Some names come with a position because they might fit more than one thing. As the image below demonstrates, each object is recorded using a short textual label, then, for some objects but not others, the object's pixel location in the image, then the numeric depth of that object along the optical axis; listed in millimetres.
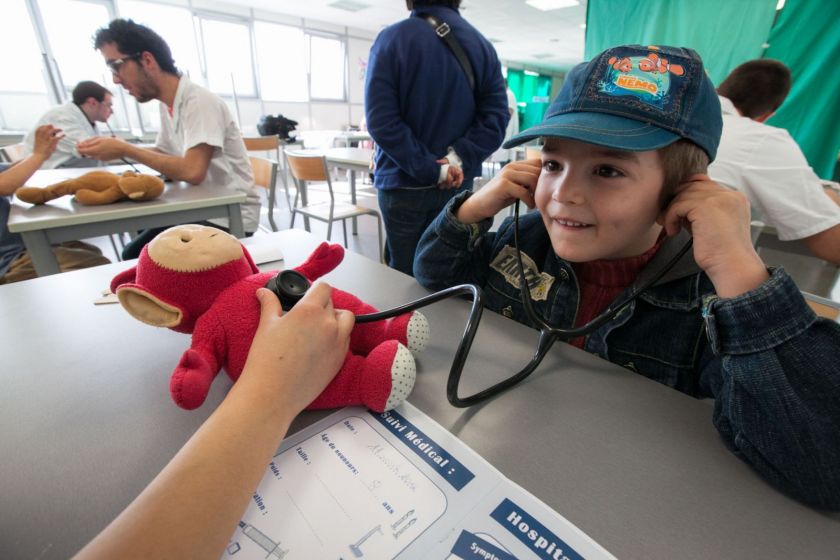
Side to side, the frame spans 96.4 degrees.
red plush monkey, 417
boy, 386
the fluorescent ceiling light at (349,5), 5580
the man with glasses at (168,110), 1484
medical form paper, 297
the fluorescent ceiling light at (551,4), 5242
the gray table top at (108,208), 1060
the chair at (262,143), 3115
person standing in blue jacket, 1218
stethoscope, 431
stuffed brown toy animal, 1195
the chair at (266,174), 2083
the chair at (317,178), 2373
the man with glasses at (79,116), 2508
